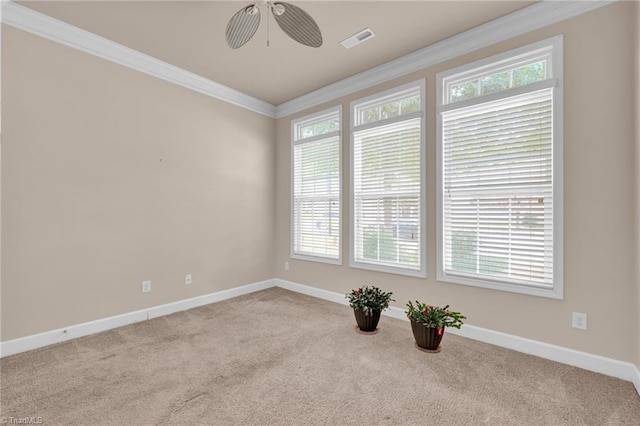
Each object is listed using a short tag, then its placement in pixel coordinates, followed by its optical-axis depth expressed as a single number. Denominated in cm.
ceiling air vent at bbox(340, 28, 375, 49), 278
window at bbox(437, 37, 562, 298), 243
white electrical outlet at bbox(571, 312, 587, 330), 228
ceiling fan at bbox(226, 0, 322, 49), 200
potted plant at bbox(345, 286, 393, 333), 291
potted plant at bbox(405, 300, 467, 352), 250
